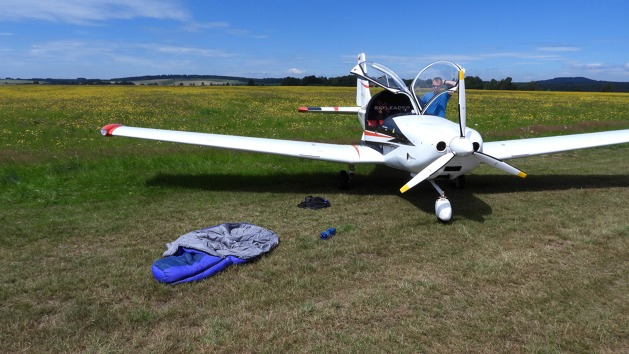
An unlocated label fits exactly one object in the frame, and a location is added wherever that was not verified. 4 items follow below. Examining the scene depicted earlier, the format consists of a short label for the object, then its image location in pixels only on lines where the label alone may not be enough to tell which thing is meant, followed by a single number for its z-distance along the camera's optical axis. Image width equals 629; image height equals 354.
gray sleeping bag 5.44
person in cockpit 8.98
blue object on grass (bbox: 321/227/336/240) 6.31
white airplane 6.93
